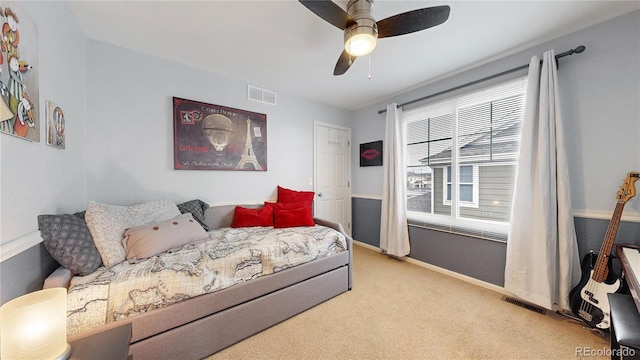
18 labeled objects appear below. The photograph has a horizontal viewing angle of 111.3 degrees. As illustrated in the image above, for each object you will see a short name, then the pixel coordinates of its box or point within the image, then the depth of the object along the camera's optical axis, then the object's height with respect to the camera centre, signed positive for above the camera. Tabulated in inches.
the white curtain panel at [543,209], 74.1 -11.4
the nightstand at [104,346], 32.9 -26.7
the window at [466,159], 92.9 +8.7
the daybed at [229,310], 52.5 -38.8
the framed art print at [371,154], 144.4 +16.2
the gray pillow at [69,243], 49.5 -15.4
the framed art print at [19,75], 39.9 +21.0
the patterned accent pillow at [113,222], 60.0 -14.1
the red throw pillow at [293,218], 104.2 -19.5
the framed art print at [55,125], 56.0 +14.3
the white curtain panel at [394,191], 124.6 -8.3
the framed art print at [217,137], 97.0 +19.6
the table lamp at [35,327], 28.9 -20.7
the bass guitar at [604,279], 62.6 -29.9
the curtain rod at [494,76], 73.5 +42.6
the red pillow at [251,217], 105.5 -19.4
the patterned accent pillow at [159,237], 64.9 -19.0
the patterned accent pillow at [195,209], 93.2 -13.6
